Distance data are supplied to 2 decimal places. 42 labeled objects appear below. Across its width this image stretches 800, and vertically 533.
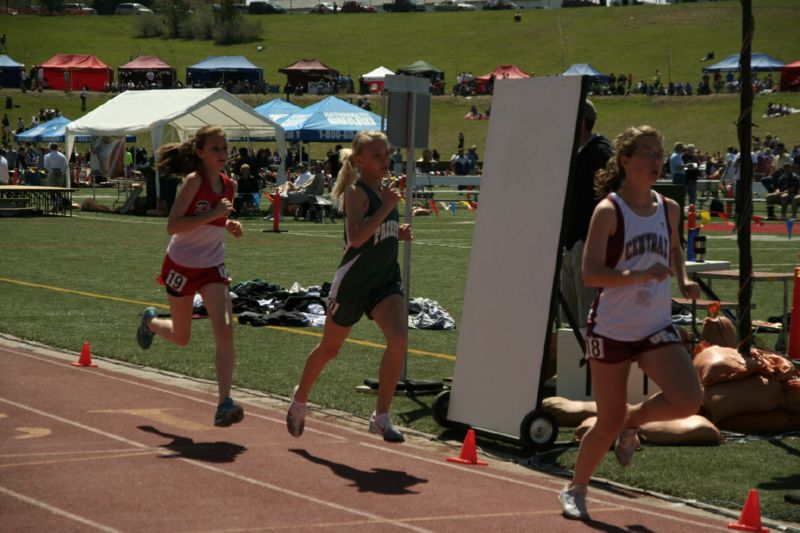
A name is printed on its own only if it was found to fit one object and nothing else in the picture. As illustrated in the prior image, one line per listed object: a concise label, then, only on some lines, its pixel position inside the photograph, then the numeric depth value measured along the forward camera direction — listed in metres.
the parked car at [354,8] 142.62
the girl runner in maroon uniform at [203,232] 8.43
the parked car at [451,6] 136.12
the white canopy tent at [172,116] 35.62
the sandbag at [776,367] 8.95
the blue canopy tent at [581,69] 65.34
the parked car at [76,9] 134.95
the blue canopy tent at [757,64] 70.12
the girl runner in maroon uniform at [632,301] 6.18
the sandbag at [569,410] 8.87
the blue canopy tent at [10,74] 90.06
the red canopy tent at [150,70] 82.62
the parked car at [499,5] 134.50
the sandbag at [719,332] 9.74
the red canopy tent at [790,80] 77.83
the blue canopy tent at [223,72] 72.56
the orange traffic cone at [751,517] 6.30
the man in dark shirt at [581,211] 9.45
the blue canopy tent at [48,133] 53.22
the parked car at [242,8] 139.36
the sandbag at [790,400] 8.92
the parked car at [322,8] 139.75
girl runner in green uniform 8.08
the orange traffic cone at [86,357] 11.04
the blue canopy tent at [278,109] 45.16
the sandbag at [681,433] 8.30
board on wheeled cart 8.11
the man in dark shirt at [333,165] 38.73
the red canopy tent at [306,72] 83.69
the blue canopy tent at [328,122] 42.78
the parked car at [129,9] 136.62
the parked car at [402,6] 139.75
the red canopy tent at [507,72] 67.16
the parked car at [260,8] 139.25
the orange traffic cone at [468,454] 7.88
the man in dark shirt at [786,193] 35.64
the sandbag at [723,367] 8.84
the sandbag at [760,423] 8.80
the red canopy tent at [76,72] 79.69
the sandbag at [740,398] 8.76
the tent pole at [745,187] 9.05
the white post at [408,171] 10.06
